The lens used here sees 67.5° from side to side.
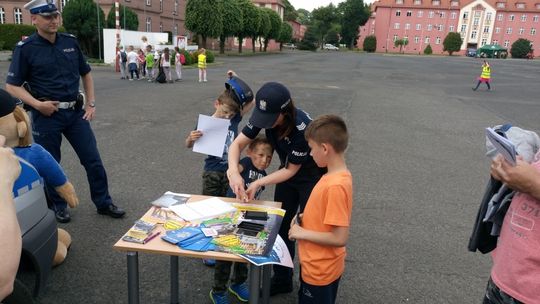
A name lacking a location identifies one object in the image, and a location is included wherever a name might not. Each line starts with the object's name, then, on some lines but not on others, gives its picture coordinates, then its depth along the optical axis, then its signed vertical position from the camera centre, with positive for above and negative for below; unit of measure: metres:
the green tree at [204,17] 38.19 +2.97
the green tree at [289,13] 118.64 +11.71
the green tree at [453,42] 84.44 +4.06
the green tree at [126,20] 35.59 +2.20
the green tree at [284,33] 69.19 +3.47
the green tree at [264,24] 52.78 +3.61
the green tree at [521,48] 81.50 +3.40
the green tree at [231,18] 41.44 +3.28
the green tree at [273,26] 59.62 +3.91
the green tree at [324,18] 105.06 +9.41
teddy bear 2.85 -0.82
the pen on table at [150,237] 2.30 -1.07
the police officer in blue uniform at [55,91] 3.87 -0.48
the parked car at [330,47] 101.62 +2.07
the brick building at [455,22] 89.19 +8.83
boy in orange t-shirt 2.23 -0.91
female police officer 2.58 -0.66
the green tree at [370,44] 90.56 +2.93
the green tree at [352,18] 100.12 +9.35
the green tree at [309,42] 90.19 +2.71
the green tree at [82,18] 30.80 +1.82
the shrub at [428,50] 89.88 +2.22
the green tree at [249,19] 47.88 +3.81
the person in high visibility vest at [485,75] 19.30 -0.54
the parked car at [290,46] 98.03 +1.78
